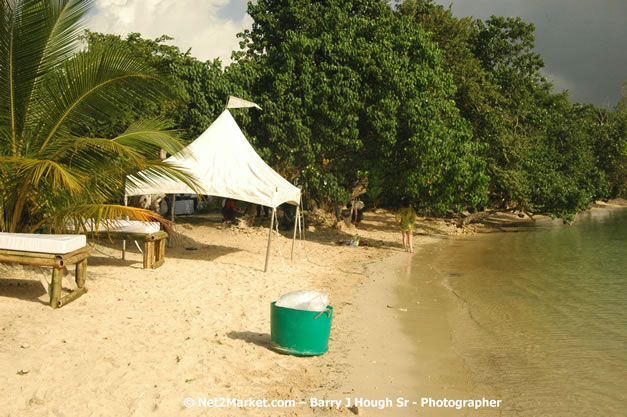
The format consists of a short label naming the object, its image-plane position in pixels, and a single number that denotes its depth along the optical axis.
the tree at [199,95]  16.62
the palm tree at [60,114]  7.38
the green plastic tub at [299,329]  6.31
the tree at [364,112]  17.16
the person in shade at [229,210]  20.14
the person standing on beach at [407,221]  17.53
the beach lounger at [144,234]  10.08
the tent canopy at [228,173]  11.30
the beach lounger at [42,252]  6.71
